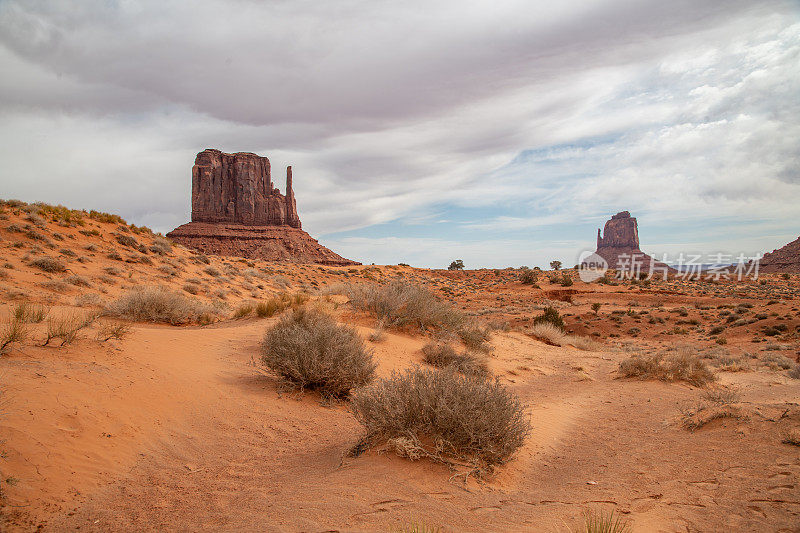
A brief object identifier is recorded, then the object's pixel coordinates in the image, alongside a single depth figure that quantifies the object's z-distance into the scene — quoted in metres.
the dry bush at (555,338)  20.00
